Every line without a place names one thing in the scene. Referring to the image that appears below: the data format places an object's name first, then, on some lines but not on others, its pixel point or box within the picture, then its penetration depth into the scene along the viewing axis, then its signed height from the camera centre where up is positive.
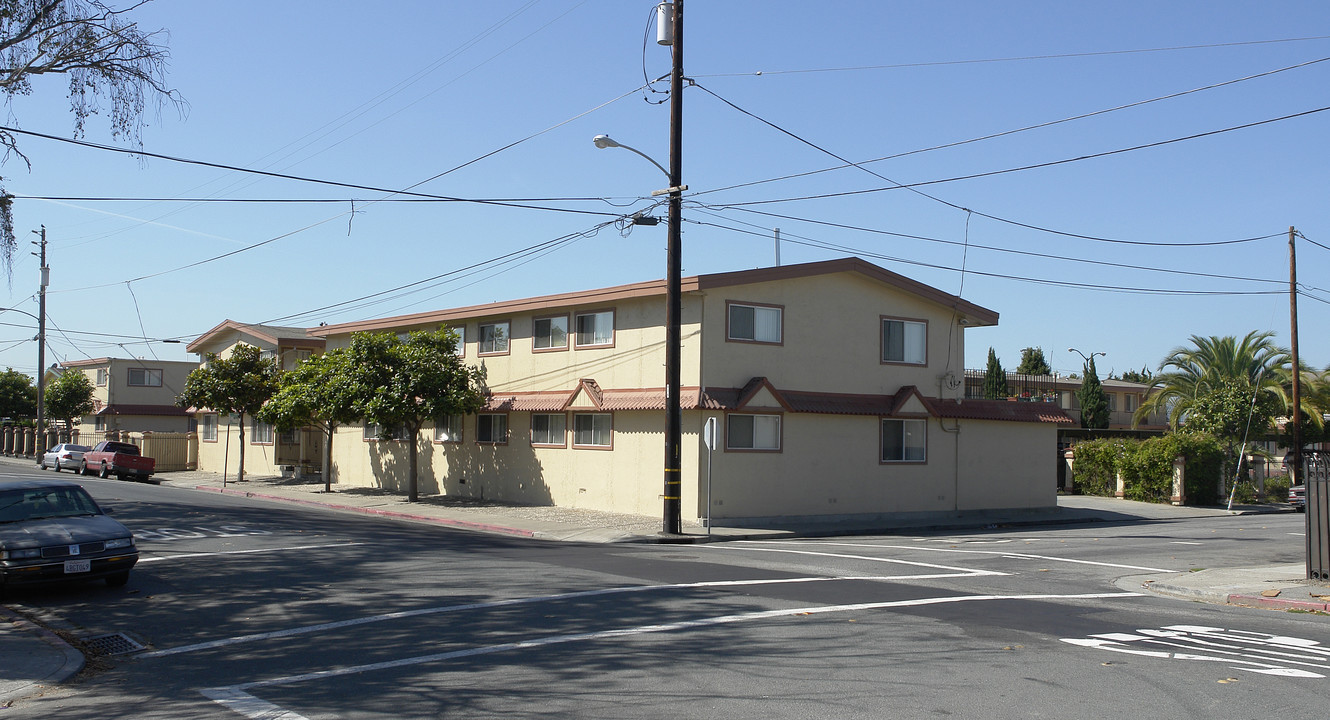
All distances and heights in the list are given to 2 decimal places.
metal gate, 14.34 -1.17
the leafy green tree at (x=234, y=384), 40.19 +1.13
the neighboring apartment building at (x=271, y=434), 43.31 -0.92
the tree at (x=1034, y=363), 71.75 +4.41
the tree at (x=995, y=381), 47.81 +2.06
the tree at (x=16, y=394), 68.45 +0.99
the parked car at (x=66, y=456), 46.28 -2.13
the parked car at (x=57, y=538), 12.62 -1.65
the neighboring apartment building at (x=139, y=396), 63.81 +0.97
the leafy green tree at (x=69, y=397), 63.56 +0.83
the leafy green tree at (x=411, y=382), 30.03 +1.01
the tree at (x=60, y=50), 15.86 +5.76
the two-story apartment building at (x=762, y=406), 25.69 +0.41
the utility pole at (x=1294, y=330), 37.31 +3.62
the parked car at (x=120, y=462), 43.41 -2.19
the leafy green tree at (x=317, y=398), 31.27 +0.51
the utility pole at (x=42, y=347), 53.88 +3.31
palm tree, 40.06 +2.20
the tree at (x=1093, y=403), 51.19 +1.16
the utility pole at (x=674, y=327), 22.62 +2.04
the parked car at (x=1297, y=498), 35.72 -2.49
